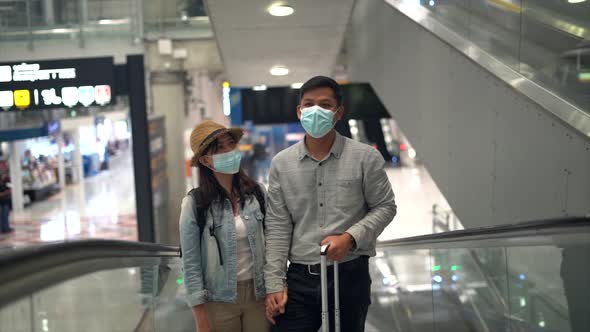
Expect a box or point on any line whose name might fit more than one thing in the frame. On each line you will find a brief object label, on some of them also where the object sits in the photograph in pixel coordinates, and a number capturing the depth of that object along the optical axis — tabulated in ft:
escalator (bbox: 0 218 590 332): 6.82
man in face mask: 9.18
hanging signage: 26.99
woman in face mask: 9.85
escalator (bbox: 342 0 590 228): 10.88
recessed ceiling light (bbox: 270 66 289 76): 39.45
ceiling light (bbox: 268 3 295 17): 24.48
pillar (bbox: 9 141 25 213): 67.05
